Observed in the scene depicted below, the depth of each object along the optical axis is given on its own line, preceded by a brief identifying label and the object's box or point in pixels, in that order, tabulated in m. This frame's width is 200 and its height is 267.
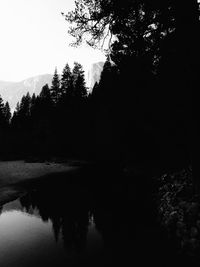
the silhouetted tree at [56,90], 70.88
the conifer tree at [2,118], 68.91
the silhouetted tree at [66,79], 66.86
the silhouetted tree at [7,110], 86.61
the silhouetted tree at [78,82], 62.97
